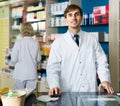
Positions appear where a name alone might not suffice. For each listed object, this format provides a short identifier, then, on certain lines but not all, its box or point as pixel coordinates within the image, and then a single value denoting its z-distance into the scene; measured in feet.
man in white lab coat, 8.95
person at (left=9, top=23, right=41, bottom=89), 14.78
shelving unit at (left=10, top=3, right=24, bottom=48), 23.00
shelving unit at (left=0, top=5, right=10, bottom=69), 24.44
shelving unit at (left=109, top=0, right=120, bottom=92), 14.49
